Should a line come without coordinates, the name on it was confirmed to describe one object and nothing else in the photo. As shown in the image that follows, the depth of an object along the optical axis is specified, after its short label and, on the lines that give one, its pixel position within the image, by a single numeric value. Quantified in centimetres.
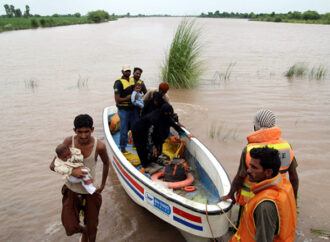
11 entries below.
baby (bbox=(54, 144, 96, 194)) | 231
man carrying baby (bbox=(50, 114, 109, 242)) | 247
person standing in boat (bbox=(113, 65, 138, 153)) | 448
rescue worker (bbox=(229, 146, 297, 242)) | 168
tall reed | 935
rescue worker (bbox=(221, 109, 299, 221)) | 217
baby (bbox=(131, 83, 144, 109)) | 441
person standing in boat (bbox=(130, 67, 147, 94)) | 470
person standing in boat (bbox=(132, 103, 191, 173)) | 385
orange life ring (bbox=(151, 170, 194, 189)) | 361
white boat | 257
